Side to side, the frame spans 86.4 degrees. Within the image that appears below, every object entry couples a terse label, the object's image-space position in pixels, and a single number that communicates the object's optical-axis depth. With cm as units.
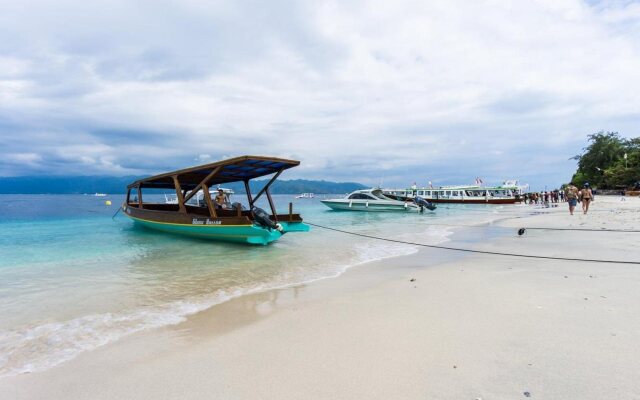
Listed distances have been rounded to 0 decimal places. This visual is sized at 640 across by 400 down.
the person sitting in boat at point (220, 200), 1727
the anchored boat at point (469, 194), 5072
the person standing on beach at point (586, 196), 2326
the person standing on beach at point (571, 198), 2334
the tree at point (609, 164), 5541
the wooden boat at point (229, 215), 1305
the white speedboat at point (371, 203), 3662
